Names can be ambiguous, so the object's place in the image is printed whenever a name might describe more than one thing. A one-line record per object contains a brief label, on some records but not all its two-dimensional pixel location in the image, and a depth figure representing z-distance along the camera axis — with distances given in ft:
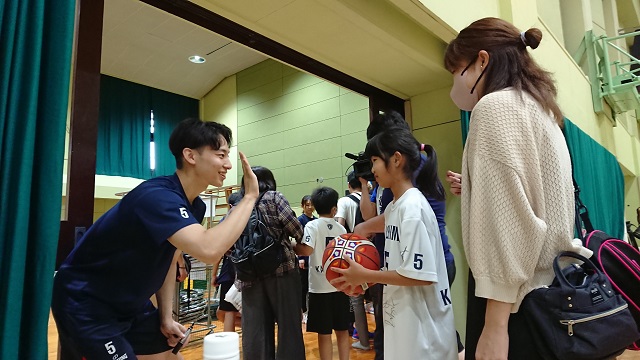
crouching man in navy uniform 4.59
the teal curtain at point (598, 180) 17.58
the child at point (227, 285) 12.37
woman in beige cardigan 3.31
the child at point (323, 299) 10.49
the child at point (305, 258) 15.08
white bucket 3.79
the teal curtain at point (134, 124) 35.65
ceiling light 33.30
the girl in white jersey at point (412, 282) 5.14
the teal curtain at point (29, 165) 3.51
